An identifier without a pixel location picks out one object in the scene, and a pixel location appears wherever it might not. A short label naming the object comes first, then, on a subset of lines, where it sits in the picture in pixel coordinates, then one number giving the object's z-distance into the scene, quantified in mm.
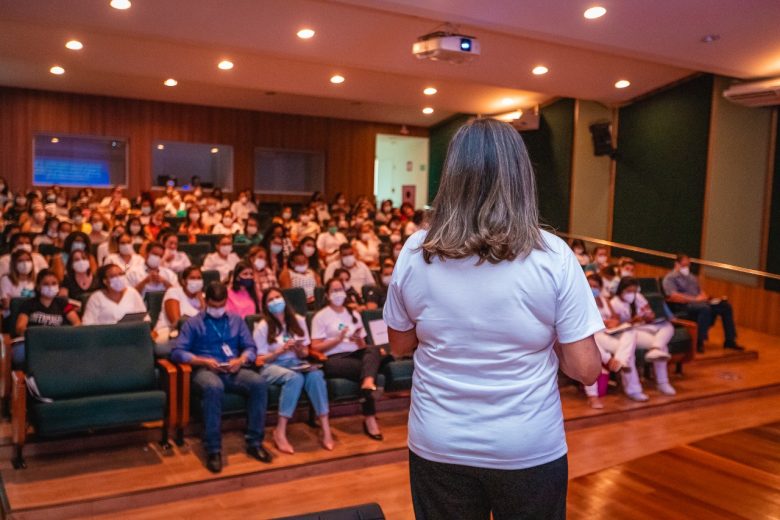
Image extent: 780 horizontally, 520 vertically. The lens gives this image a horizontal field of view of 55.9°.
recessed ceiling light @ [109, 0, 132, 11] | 5969
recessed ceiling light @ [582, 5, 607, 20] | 6086
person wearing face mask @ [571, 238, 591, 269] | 8383
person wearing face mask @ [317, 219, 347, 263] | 8938
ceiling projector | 6488
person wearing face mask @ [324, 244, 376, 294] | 7043
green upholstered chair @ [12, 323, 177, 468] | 3881
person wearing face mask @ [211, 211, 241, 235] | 9759
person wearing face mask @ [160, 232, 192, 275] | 6816
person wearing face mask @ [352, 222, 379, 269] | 8695
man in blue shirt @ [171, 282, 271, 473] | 4109
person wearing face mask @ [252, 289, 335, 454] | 4422
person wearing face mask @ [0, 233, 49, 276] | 6422
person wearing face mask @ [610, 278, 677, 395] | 5908
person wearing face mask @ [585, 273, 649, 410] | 5554
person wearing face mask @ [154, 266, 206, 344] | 5277
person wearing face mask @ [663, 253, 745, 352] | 7184
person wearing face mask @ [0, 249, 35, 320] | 5441
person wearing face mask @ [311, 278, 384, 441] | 4676
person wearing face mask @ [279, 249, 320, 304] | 6520
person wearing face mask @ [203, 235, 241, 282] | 7020
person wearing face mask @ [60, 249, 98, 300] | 5527
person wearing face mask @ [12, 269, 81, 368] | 4703
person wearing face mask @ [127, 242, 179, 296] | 6004
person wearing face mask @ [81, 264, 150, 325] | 4918
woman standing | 1149
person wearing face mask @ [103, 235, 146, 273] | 6464
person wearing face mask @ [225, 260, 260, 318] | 5375
